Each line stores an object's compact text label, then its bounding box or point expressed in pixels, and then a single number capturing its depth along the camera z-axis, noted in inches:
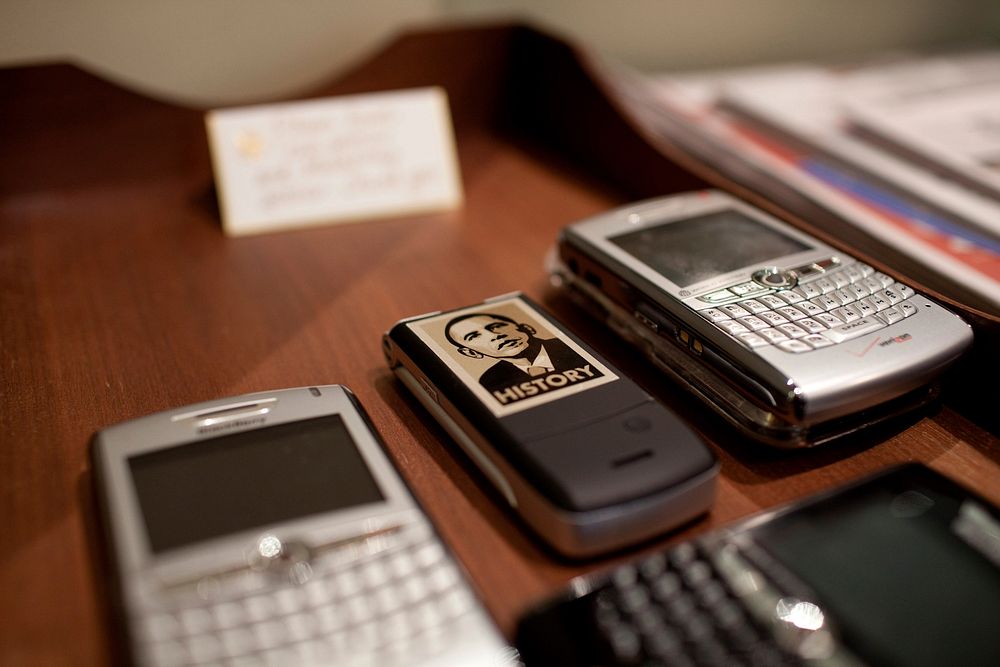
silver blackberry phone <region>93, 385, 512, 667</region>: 13.1
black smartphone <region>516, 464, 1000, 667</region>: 13.3
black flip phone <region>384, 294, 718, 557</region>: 15.2
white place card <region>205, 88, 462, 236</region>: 27.7
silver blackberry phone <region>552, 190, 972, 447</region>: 17.5
